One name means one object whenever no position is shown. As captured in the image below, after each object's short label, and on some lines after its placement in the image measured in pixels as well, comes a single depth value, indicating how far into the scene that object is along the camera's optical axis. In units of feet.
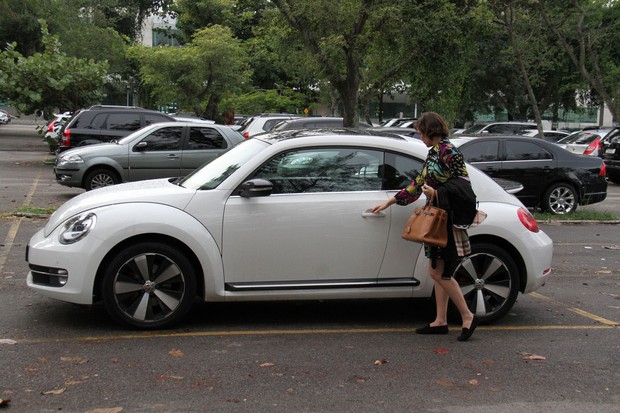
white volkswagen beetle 18.61
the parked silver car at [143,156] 46.88
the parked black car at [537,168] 45.83
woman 18.48
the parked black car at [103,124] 59.52
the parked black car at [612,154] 72.64
